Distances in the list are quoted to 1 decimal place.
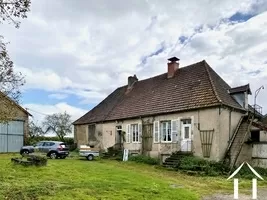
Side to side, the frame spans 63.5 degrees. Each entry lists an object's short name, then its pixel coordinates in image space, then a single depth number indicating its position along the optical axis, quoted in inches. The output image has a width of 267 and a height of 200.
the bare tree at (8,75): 233.7
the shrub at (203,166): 517.1
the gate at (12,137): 820.6
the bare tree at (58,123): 1312.7
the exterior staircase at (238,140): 564.9
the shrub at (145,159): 648.9
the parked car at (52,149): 699.9
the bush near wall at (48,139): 908.7
